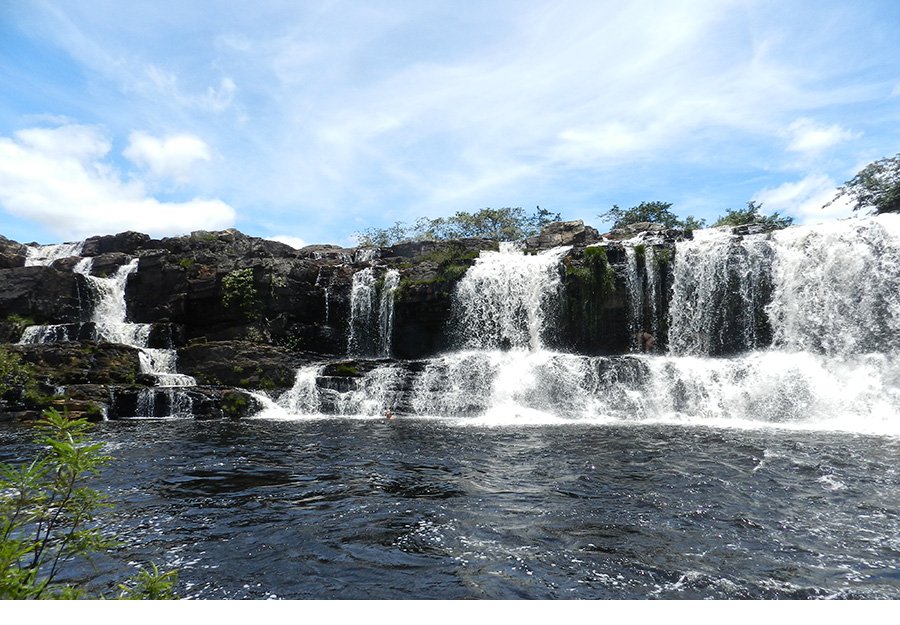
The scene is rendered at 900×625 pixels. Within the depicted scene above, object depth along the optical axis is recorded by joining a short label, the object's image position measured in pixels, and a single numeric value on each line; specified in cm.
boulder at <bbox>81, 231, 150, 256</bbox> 3575
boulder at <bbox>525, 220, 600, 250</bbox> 3275
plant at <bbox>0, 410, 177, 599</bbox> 264
